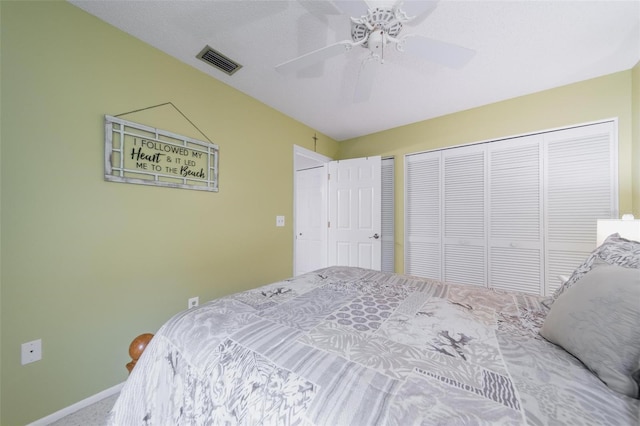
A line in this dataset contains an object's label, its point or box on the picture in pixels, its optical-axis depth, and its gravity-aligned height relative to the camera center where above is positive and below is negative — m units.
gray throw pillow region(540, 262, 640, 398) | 0.57 -0.33
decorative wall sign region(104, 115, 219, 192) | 1.55 +0.44
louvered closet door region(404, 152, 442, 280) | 2.92 -0.02
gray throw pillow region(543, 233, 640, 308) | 0.86 -0.17
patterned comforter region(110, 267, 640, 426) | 0.52 -0.44
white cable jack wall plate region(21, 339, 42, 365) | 1.26 -0.77
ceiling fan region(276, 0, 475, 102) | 1.12 +0.99
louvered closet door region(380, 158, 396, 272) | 3.23 -0.03
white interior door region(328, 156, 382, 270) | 3.21 +0.02
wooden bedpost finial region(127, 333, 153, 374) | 1.04 -0.62
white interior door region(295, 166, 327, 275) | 4.35 -0.08
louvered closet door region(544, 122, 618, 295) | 2.07 +0.22
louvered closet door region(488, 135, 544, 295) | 2.36 -0.01
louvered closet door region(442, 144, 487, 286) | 2.65 -0.01
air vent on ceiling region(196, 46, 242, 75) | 1.79 +1.28
